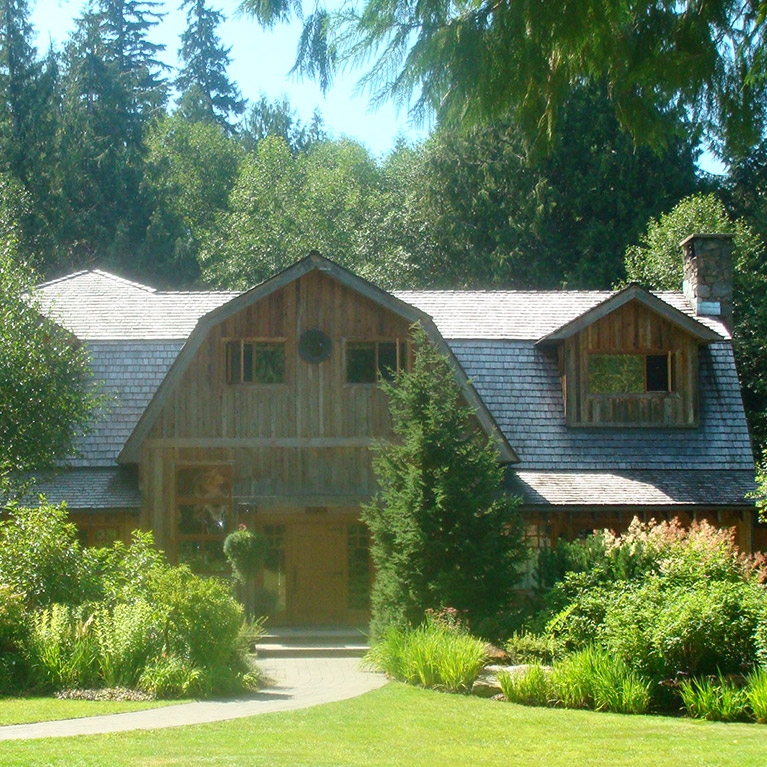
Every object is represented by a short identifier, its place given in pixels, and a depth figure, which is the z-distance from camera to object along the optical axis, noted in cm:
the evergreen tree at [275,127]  6022
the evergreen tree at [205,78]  5988
